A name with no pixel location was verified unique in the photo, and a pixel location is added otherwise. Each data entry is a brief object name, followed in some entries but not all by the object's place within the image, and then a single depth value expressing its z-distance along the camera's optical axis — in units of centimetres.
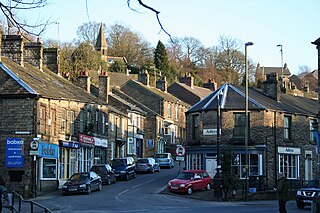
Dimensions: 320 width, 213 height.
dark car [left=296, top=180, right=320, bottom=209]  2950
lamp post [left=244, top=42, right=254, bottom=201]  3617
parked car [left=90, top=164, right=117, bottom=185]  4412
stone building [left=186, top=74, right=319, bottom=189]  4478
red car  3934
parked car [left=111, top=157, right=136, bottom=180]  4897
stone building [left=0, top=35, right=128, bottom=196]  3922
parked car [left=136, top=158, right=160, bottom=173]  5581
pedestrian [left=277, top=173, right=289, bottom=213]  2033
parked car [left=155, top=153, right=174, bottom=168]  6297
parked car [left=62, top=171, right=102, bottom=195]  3816
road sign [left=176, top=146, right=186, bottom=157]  3878
